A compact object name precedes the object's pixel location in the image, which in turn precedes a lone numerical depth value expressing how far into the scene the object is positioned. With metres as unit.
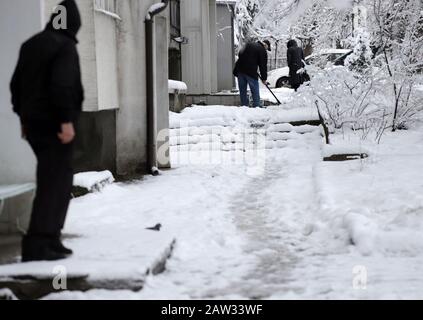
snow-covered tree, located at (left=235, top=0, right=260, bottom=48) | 28.64
